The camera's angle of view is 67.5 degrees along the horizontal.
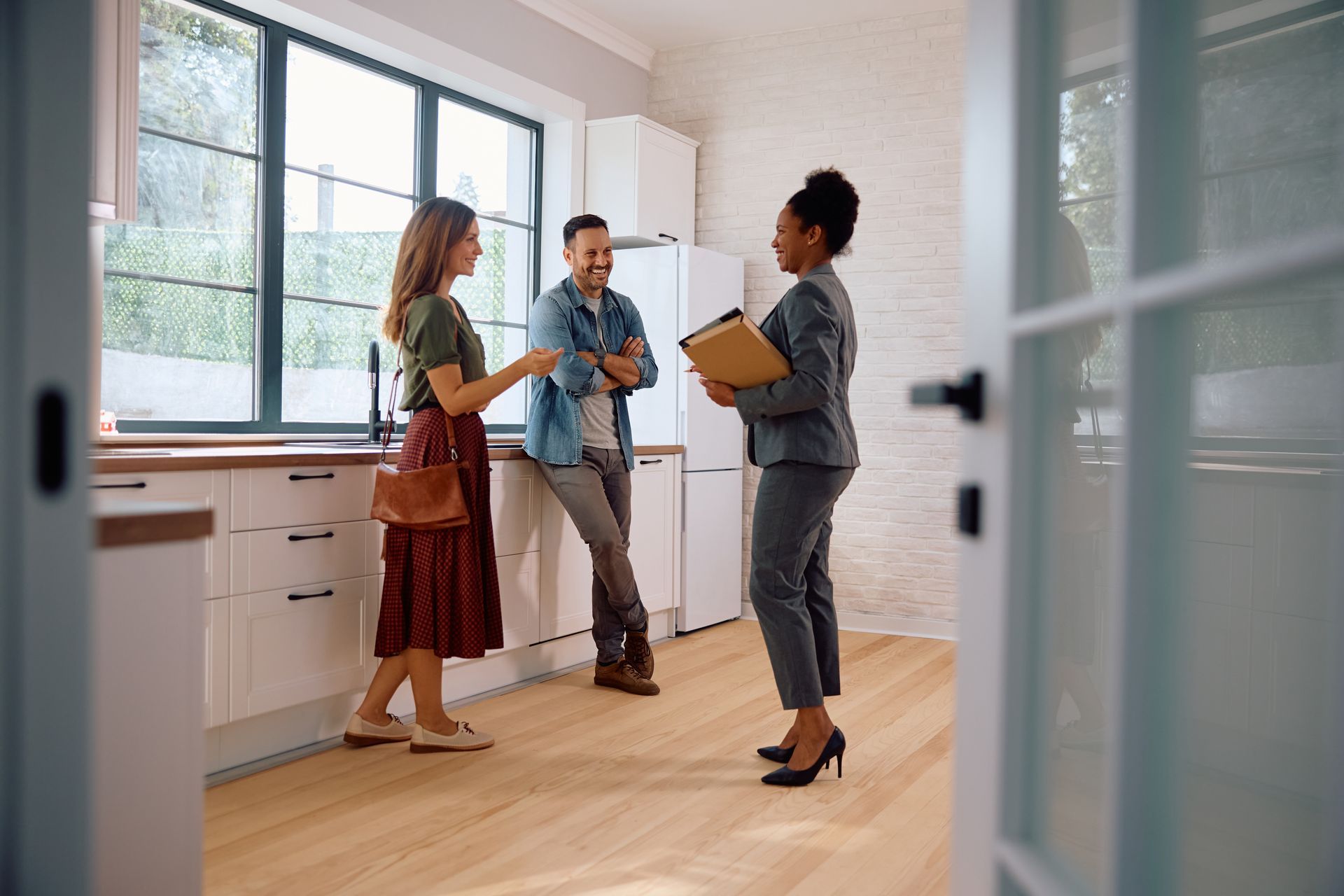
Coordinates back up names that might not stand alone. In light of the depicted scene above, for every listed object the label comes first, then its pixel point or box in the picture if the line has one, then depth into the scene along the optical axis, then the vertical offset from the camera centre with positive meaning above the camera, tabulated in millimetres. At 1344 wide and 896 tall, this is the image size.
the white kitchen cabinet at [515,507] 3330 -248
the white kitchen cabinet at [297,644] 2516 -565
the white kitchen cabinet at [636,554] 3564 -459
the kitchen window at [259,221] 3215 +751
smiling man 3396 +43
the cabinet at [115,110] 2402 +772
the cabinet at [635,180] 4781 +1240
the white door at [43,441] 696 -9
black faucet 3520 +116
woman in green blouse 2668 -108
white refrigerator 4551 +105
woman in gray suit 2484 -6
